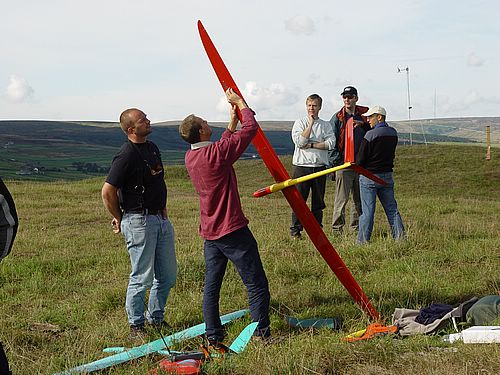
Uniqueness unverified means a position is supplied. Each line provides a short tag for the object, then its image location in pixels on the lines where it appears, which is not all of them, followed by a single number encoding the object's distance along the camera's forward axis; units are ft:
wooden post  104.54
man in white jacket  29.89
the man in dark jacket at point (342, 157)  31.19
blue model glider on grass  14.88
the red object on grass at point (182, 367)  13.87
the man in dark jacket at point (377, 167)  28.89
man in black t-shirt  18.02
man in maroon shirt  16.72
